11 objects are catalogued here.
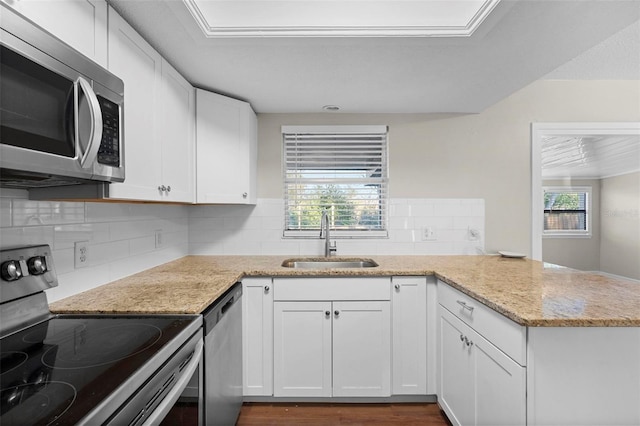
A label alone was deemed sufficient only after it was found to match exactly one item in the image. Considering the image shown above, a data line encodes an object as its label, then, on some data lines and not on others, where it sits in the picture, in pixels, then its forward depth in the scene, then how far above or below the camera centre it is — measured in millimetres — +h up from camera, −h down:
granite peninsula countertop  1156 -388
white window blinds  2719 +250
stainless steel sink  2527 -438
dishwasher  1337 -750
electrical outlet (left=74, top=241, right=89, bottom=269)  1443 -209
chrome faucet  2545 -211
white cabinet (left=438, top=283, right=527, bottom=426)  1184 -734
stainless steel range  666 -419
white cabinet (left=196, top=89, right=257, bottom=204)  2133 +443
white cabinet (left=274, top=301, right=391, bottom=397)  2008 -919
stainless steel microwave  760 +284
